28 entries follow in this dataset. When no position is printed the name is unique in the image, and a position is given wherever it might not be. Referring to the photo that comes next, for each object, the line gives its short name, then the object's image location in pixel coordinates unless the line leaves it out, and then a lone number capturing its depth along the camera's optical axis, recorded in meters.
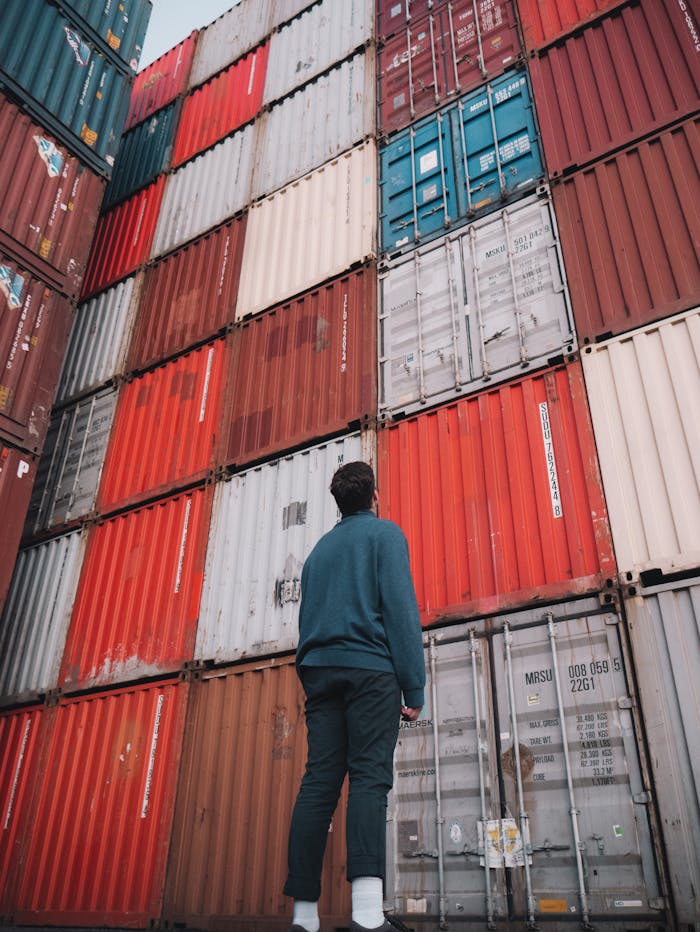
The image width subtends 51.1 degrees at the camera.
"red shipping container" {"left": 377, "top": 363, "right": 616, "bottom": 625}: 6.52
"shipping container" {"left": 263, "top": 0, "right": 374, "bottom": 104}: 13.20
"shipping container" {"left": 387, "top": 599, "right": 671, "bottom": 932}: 5.23
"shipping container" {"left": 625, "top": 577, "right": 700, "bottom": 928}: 4.95
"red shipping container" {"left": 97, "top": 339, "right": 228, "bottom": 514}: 10.15
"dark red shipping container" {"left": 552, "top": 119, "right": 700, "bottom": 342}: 7.27
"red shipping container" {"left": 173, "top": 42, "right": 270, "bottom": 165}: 14.23
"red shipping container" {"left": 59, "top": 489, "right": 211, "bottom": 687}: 8.78
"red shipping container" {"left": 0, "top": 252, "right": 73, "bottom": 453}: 10.51
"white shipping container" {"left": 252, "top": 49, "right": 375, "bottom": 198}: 12.02
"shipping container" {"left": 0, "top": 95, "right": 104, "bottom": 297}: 11.54
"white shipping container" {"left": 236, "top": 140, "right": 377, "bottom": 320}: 10.64
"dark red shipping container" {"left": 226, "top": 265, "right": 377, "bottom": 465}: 9.14
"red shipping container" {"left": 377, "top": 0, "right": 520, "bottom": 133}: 10.74
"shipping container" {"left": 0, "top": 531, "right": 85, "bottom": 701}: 9.74
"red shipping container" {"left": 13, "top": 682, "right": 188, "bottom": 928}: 7.46
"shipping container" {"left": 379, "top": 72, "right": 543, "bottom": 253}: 9.38
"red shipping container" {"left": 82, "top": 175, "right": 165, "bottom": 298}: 13.96
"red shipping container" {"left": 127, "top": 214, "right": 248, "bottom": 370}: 11.62
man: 3.12
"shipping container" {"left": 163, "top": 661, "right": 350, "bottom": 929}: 6.59
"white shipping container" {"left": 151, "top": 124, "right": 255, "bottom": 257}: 13.06
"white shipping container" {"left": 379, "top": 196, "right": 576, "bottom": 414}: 7.91
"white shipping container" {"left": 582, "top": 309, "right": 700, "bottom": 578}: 6.08
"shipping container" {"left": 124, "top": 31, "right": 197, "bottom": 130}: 16.36
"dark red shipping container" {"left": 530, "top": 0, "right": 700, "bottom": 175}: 8.46
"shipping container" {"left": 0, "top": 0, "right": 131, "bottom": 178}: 12.32
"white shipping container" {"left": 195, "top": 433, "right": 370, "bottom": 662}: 8.11
